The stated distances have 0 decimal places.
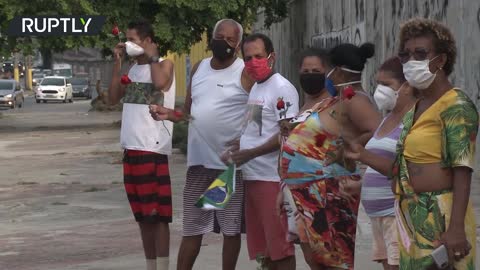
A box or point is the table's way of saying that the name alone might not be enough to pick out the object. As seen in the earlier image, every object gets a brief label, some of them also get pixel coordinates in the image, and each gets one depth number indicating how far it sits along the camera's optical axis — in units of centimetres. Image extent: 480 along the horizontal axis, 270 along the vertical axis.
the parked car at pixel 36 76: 9544
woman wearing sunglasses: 495
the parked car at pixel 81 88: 7150
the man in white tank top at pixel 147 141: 821
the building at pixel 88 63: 9810
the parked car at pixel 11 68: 10362
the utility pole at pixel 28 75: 9812
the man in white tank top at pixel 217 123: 769
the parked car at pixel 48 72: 9216
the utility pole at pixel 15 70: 9606
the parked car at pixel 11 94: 5362
